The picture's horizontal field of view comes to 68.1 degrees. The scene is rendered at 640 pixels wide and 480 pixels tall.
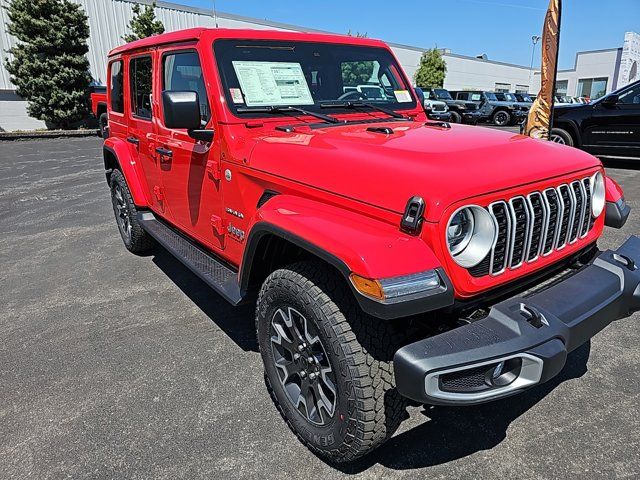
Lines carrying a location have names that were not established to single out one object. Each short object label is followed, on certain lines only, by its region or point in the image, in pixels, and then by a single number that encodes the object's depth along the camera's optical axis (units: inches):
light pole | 1857.0
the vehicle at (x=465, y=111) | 840.6
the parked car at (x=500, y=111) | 836.6
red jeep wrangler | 68.7
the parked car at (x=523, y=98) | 926.5
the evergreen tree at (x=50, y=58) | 735.1
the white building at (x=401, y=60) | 812.6
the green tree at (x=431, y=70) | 1501.0
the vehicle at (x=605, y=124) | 346.0
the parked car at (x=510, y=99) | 859.7
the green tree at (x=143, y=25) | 874.1
